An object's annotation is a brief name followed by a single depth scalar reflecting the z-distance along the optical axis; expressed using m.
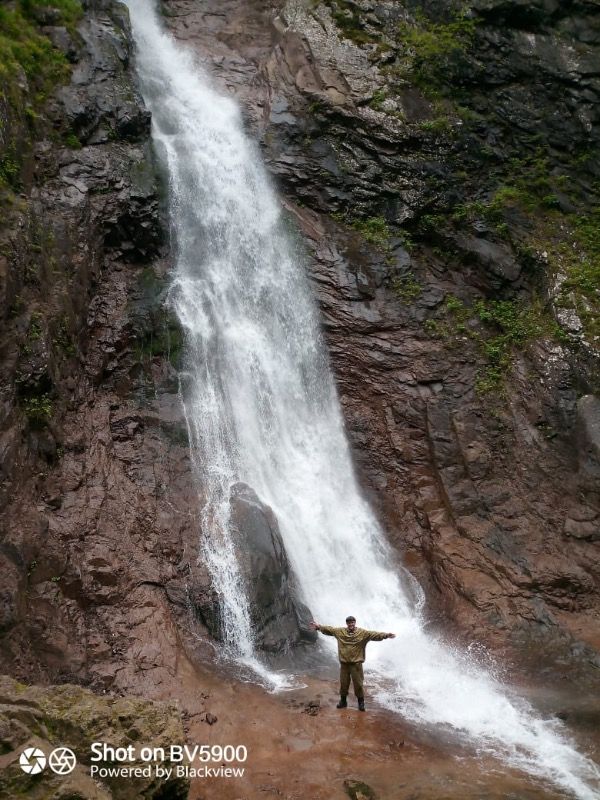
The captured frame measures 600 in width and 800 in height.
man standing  8.79
